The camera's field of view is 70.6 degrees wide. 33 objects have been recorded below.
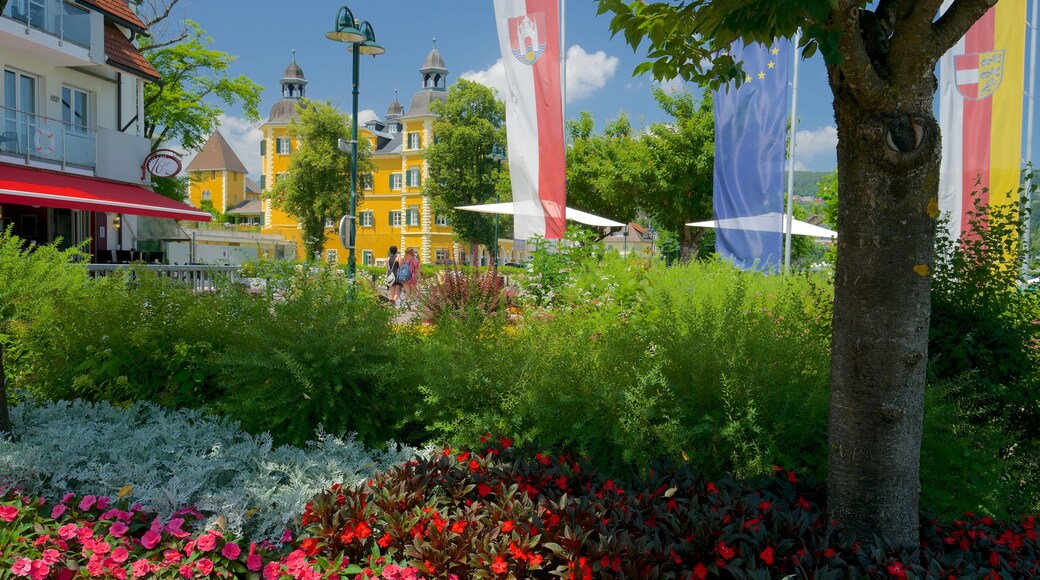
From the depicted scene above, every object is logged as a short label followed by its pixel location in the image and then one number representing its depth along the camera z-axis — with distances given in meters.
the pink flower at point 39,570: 2.47
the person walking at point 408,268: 14.82
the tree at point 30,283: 5.51
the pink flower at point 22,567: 2.46
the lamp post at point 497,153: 25.62
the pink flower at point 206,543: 2.55
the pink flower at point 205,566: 2.47
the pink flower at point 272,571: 2.51
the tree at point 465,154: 49.25
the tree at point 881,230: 2.38
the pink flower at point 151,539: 2.64
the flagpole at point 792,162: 14.36
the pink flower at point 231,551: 2.55
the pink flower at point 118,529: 2.71
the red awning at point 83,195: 13.26
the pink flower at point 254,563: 2.52
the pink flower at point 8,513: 2.79
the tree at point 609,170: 26.12
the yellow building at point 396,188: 66.06
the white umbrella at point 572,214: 14.77
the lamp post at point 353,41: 13.04
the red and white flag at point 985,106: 11.80
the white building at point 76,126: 14.86
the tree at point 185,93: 27.42
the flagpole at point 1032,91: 12.44
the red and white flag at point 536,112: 9.37
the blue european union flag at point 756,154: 10.77
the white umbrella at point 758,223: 10.85
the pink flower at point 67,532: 2.69
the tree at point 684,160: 24.91
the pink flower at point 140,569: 2.46
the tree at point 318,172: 45.91
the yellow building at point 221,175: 96.62
